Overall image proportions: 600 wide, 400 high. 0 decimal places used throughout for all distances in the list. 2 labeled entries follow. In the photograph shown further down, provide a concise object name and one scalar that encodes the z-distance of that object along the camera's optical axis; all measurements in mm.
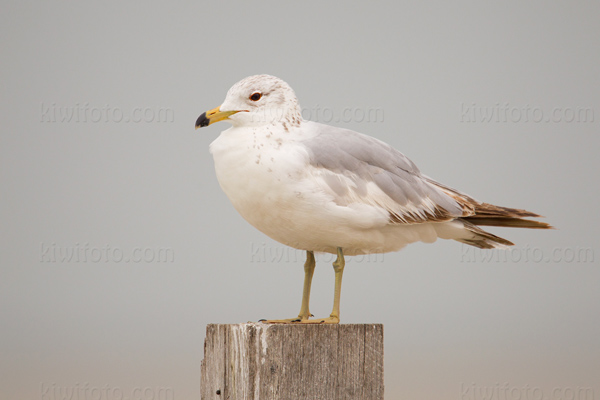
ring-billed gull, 8836
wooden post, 7684
